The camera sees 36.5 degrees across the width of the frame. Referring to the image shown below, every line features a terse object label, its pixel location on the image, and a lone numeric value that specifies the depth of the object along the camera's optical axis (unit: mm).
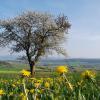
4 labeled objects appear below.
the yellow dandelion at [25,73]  1486
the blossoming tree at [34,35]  18421
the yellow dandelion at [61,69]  1410
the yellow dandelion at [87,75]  1523
